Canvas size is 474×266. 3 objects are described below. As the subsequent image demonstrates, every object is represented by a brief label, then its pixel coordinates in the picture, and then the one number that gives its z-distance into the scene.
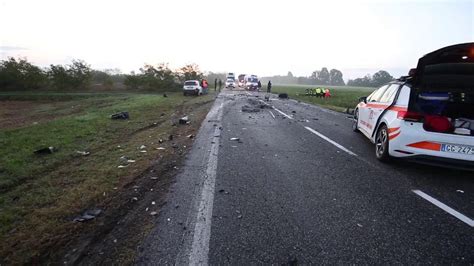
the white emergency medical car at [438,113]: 4.76
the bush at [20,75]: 31.70
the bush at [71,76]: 33.61
